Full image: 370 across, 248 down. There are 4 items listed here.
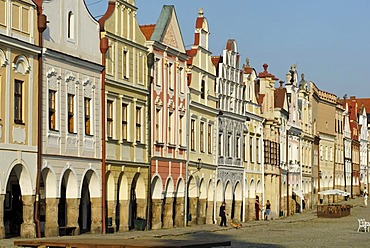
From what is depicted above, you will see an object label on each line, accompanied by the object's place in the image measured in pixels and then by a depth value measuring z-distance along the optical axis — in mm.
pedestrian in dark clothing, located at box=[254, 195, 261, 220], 72125
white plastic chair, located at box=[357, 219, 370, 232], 56312
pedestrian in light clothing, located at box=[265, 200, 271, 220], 72562
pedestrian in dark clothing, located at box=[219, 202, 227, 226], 58156
